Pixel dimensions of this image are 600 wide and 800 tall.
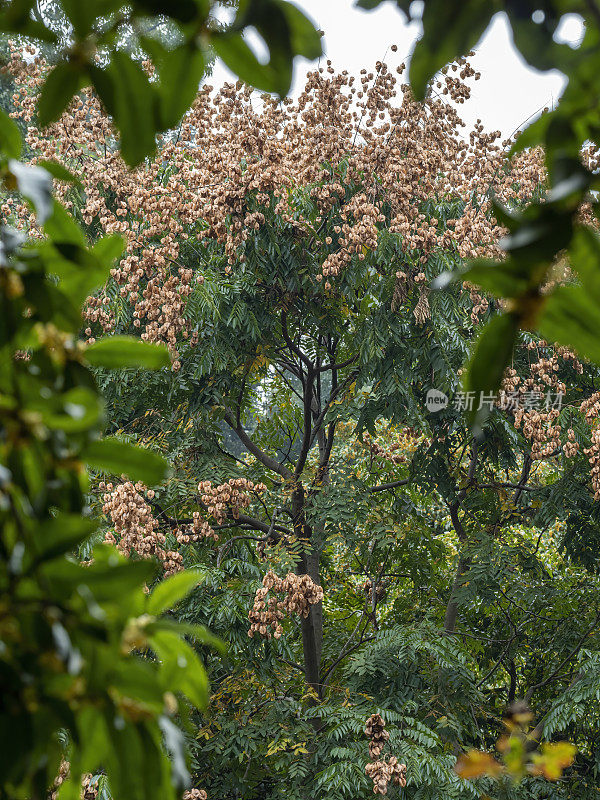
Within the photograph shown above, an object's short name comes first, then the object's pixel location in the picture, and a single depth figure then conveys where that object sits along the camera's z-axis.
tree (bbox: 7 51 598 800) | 22.11
